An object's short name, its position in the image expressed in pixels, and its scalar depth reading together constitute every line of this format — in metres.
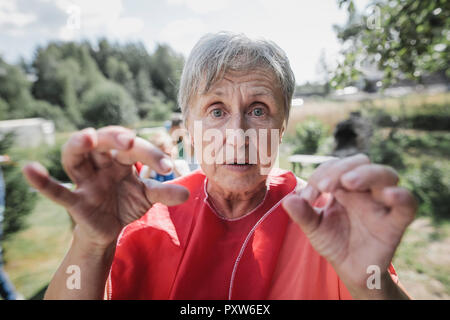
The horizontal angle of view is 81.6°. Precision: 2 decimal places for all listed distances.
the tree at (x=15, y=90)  29.12
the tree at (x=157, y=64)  13.48
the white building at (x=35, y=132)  16.72
